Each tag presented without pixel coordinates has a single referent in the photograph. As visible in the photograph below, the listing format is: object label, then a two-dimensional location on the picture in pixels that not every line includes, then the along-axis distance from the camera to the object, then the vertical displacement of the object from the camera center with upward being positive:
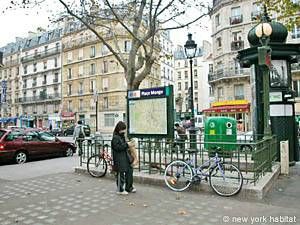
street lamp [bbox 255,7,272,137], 8.52 +1.58
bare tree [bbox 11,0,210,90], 10.91 +3.61
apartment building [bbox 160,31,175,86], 60.97 +10.70
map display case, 8.53 +0.30
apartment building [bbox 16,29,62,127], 58.34 +8.24
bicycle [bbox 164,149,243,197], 6.86 -1.10
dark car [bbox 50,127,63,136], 41.00 -0.80
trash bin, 10.85 -0.21
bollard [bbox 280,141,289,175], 9.25 -0.99
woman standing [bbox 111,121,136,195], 7.12 -0.75
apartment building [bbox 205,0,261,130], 36.66 +6.80
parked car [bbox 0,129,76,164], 12.95 -0.78
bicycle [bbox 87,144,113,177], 9.09 -1.02
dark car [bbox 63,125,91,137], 40.38 -0.71
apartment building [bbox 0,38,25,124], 67.31 +10.09
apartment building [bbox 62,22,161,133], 48.25 +6.55
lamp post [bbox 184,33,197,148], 12.23 +2.63
